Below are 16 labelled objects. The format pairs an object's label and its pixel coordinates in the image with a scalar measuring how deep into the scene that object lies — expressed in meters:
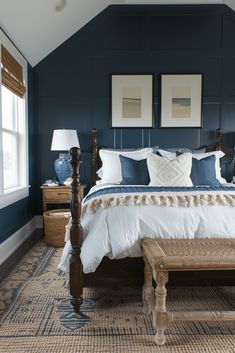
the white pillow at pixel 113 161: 3.78
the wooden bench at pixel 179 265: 1.78
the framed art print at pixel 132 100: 4.50
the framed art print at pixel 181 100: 4.51
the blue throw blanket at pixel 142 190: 2.45
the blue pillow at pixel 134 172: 3.47
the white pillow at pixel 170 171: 3.26
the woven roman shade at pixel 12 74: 3.31
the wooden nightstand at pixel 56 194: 4.13
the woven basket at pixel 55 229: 3.82
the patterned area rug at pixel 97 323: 1.83
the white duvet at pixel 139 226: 2.18
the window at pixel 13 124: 3.35
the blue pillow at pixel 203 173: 3.46
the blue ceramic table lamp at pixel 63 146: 4.08
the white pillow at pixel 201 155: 3.80
